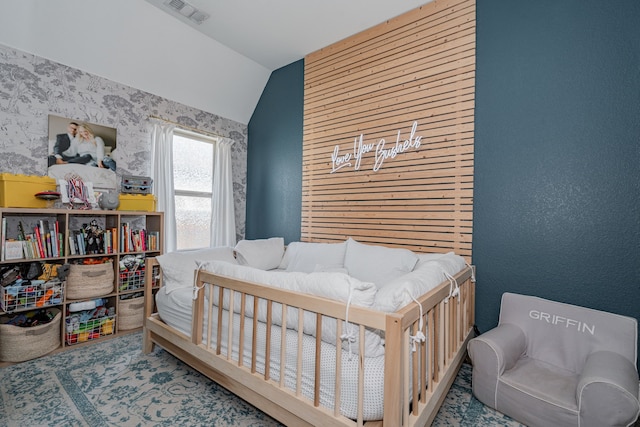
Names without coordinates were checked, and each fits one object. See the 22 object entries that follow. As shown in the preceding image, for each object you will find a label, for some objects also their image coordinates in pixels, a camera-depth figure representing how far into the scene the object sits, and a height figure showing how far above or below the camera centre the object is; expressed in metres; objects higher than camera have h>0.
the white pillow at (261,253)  3.03 -0.47
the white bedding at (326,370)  1.22 -0.74
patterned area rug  1.67 -1.17
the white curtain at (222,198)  4.04 +0.13
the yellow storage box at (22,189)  2.32 +0.14
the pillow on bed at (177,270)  2.40 -0.50
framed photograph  2.77 +0.53
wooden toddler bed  1.18 -0.67
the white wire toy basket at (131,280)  2.86 -0.70
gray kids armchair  1.41 -0.86
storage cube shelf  2.31 -0.53
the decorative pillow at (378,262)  2.43 -0.46
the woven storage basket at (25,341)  2.25 -1.03
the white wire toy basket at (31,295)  2.25 -0.69
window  3.79 +0.27
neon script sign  2.86 +0.59
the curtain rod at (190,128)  3.49 +0.98
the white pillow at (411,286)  1.29 -0.37
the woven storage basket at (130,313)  2.86 -1.02
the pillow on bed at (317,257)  2.84 -0.48
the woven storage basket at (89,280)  2.55 -0.64
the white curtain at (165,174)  3.44 +0.37
